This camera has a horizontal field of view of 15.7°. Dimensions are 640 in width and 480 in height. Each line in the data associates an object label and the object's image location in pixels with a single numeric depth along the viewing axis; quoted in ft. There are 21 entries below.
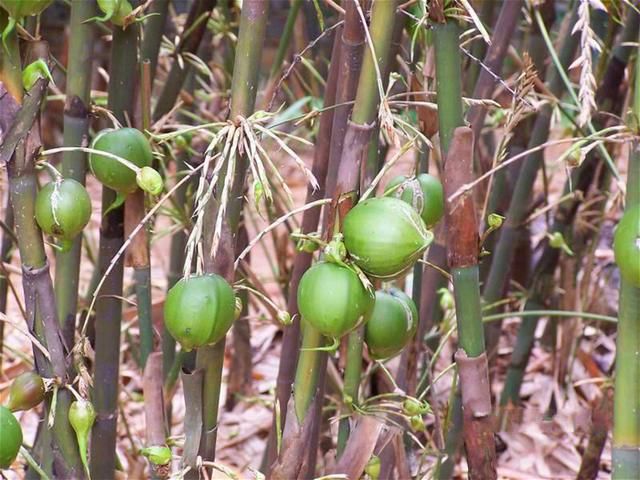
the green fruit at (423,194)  4.18
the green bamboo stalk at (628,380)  3.96
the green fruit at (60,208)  4.16
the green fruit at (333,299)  3.93
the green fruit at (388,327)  4.29
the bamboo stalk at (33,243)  4.12
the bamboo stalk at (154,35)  5.16
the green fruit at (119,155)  4.40
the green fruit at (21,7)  3.99
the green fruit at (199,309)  4.03
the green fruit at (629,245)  3.85
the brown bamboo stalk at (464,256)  4.04
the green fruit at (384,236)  3.91
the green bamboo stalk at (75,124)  4.44
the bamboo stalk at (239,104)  4.11
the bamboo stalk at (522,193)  6.51
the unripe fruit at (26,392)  4.18
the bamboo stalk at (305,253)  4.58
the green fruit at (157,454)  4.22
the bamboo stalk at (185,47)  5.34
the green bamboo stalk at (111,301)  4.70
